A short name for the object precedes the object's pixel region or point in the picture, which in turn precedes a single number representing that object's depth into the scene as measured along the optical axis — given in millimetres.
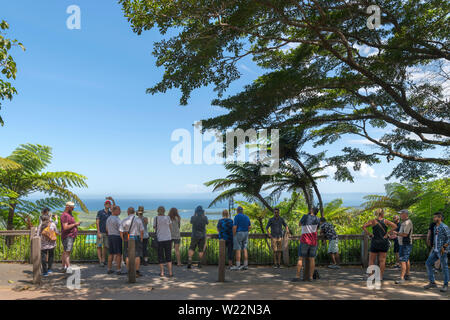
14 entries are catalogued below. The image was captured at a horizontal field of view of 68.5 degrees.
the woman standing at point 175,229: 10203
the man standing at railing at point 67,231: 9008
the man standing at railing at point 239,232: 10055
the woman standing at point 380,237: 8438
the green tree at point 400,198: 17859
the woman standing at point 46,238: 8852
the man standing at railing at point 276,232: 10367
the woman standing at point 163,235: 8969
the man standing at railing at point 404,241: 8633
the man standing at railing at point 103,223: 9766
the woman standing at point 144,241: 10109
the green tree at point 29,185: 16391
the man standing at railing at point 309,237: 8414
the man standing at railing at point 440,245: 7844
